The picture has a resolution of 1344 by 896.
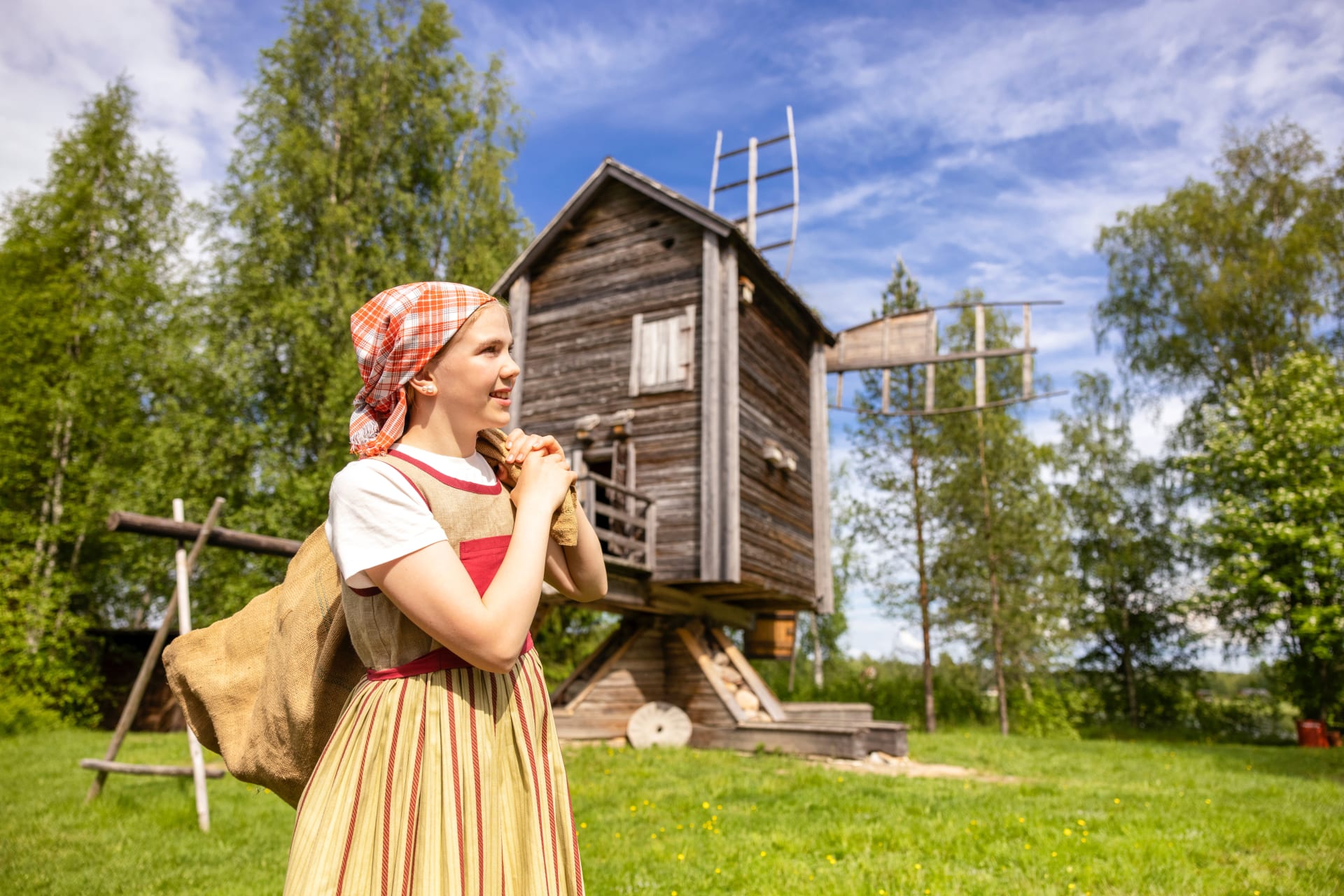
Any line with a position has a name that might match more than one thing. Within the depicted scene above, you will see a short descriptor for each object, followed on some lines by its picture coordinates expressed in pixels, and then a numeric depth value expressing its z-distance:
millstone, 12.03
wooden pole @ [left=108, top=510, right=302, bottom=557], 5.98
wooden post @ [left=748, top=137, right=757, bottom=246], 16.02
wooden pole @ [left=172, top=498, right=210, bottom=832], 6.38
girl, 1.56
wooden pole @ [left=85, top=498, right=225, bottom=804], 6.48
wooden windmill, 11.47
